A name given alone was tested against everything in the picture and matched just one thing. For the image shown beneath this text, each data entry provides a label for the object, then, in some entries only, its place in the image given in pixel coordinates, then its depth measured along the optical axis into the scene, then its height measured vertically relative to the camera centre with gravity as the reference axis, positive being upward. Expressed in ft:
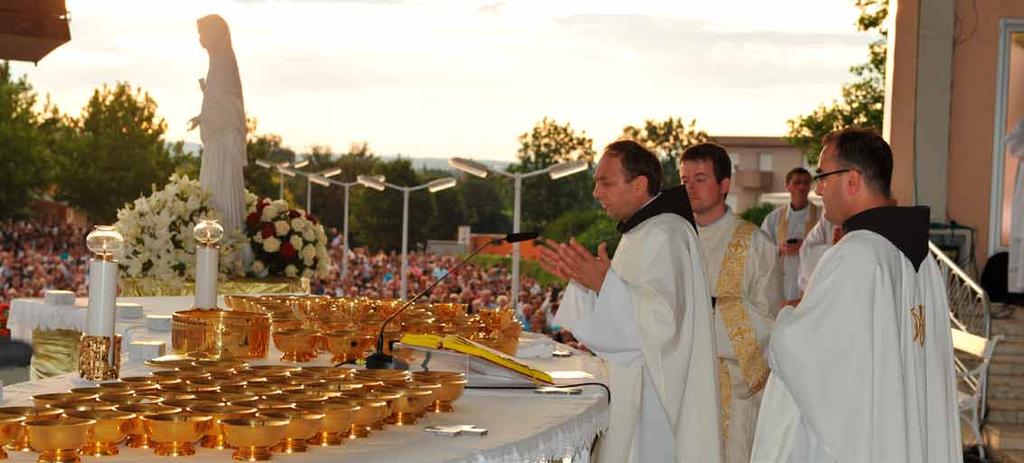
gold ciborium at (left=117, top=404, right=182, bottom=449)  9.54 -1.44
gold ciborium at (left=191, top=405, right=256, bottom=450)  9.61 -1.39
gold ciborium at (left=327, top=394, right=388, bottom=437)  10.35 -1.45
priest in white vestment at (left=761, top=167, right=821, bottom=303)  36.45 +0.56
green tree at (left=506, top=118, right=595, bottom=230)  211.00 +9.29
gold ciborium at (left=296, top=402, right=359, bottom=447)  10.02 -1.46
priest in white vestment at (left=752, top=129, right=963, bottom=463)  14.24 -1.05
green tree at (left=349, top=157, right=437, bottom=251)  229.04 +2.04
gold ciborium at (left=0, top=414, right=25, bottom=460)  9.08 -1.48
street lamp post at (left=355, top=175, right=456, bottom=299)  84.48 +2.76
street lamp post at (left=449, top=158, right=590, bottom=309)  54.54 +2.65
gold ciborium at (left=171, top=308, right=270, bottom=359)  14.44 -1.23
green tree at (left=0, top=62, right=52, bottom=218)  176.55 +8.11
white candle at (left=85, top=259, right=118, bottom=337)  12.82 -0.83
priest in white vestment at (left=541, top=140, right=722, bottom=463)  15.85 -0.94
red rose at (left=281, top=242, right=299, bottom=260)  32.07 -0.67
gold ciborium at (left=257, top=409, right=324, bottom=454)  9.62 -1.47
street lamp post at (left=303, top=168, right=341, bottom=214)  101.90 +3.63
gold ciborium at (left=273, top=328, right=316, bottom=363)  14.83 -1.31
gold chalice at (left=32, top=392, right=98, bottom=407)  10.15 -1.40
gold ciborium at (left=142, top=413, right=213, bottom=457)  9.34 -1.48
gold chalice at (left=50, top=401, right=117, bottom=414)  9.63 -1.39
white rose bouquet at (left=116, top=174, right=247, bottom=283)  29.40 -0.41
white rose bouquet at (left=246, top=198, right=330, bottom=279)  32.07 -0.43
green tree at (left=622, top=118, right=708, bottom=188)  210.79 +16.16
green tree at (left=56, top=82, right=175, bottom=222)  195.72 +8.78
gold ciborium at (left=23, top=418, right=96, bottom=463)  8.90 -1.48
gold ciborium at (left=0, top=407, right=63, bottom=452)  9.23 -1.41
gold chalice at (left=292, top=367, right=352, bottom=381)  12.03 -1.34
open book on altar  13.51 -1.33
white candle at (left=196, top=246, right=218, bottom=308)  17.37 -0.77
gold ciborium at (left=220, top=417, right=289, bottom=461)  9.31 -1.48
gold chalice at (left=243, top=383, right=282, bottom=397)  10.73 -1.37
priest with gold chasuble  20.98 -0.76
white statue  32.63 +2.33
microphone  13.48 -1.32
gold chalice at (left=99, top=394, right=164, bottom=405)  10.11 -1.38
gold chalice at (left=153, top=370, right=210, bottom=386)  11.62 -1.36
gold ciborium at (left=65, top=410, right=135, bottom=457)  9.29 -1.48
